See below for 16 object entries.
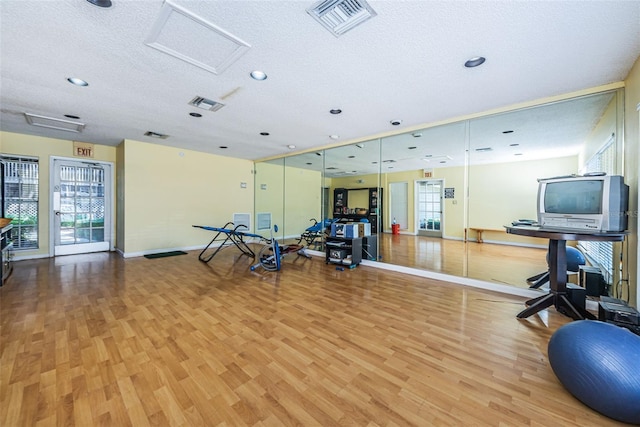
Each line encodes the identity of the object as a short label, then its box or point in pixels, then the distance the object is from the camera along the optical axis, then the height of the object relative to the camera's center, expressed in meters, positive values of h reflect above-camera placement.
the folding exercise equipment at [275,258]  4.67 -0.94
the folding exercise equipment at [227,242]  4.94 -0.97
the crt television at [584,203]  2.30 +0.10
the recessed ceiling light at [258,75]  2.67 +1.50
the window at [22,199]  5.08 +0.20
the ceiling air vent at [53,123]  4.09 +1.52
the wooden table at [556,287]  2.59 -0.83
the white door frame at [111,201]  6.04 +0.20
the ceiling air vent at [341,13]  1.76 +1.47
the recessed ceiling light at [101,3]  1.76 +1.48
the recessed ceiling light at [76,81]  2.86 +1.50
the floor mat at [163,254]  5.69 -1.07
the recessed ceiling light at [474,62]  2.37 +1.47
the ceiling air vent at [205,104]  3.42 +1.53
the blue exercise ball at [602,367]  1.38 -0.93
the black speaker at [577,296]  2.73 -0.92
